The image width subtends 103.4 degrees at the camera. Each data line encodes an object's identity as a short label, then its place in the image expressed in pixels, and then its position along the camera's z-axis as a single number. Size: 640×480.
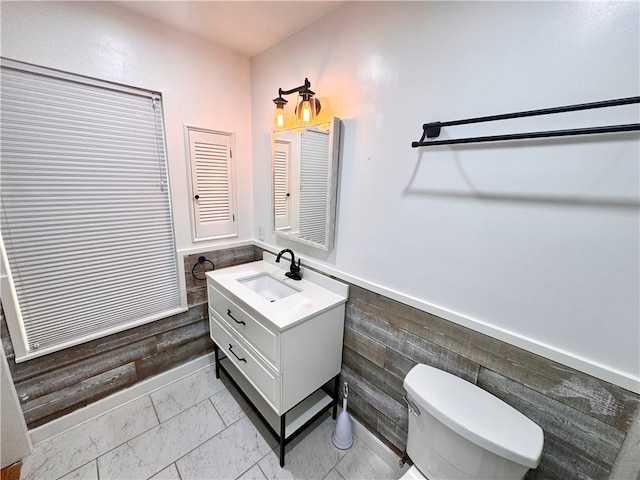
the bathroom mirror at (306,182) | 1.41
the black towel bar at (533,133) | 0.64
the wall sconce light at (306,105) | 1.40
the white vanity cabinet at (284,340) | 1.25
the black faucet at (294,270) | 1.69
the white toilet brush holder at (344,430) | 1.48
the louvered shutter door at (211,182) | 1.75
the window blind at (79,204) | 1.24
